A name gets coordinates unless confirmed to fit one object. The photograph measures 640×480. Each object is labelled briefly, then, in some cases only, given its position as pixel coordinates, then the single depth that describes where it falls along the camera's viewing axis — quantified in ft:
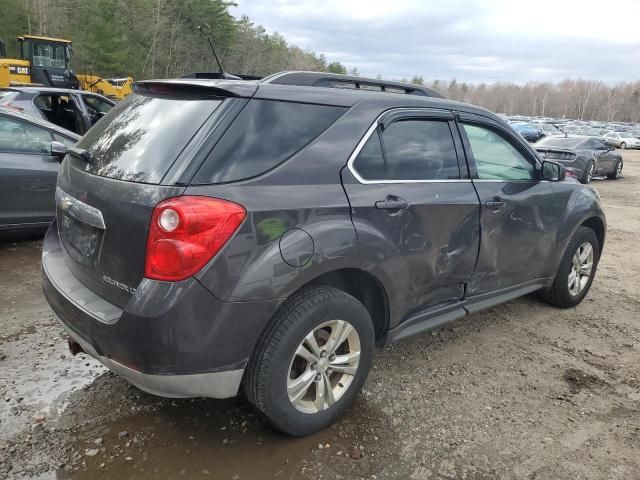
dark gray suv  7.28
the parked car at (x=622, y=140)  131.95
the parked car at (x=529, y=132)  105.69
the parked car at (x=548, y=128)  135.81
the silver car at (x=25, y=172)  17.62
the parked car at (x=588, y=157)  53.88
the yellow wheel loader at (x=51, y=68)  72.08
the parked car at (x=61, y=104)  26.66
